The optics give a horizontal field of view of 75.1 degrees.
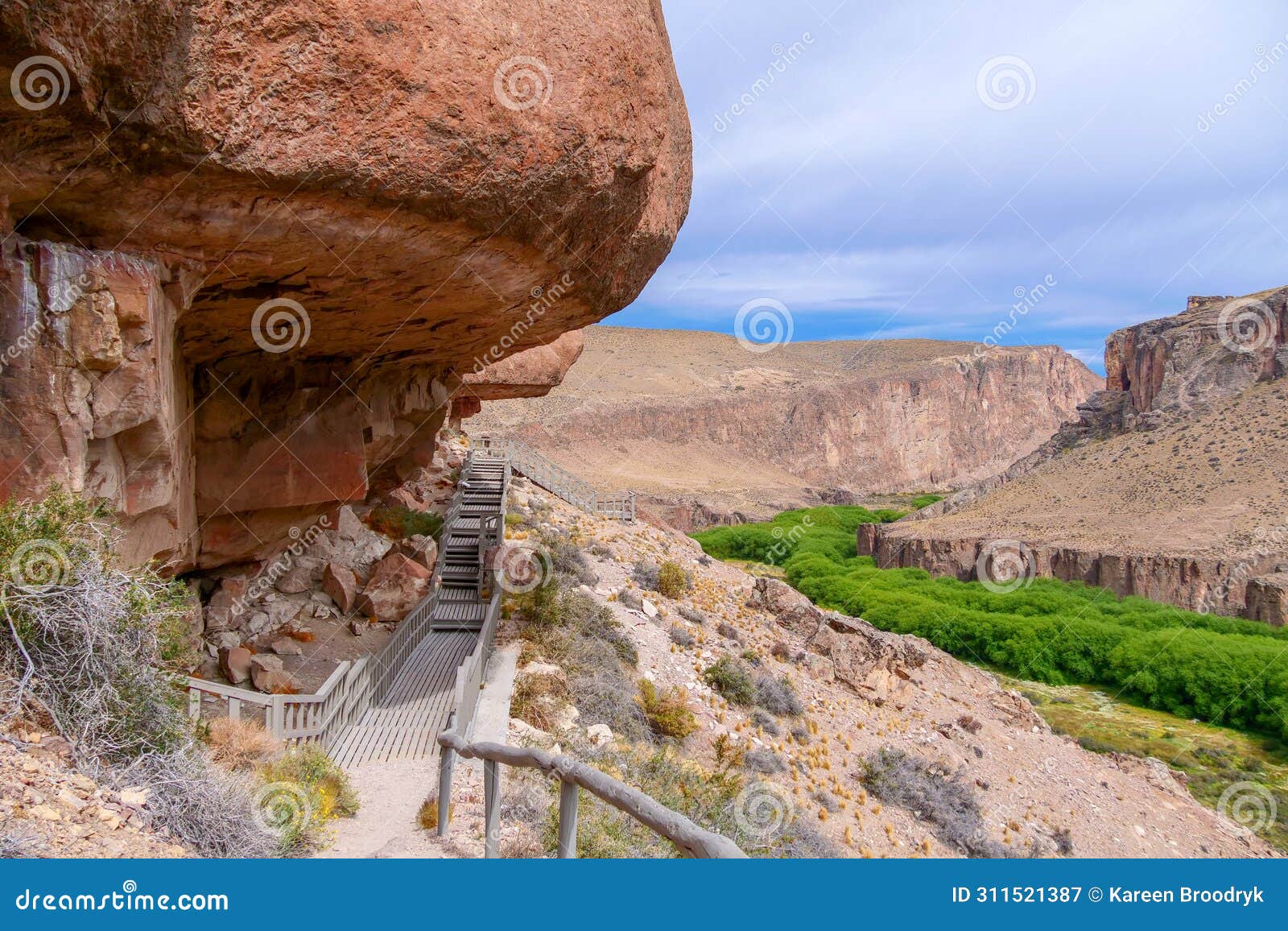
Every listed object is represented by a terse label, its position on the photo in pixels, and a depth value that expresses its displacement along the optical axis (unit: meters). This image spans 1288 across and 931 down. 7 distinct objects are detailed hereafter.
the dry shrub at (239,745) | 6.95
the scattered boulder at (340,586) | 13.73
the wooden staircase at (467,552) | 15.66
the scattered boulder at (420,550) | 16.38
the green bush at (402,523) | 17.77
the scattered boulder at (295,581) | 13.32
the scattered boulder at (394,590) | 14.06
